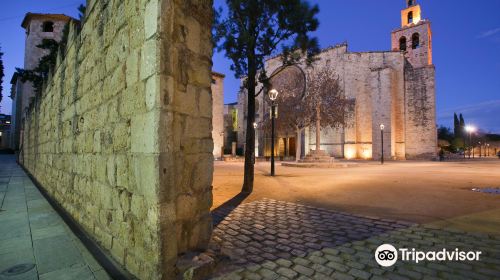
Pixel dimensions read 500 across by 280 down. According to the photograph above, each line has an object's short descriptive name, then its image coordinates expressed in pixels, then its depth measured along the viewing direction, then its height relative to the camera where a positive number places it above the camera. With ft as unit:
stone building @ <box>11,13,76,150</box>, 96.68 +41.95
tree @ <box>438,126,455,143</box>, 181.76 +10.32
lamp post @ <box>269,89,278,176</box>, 33.02 +6.63
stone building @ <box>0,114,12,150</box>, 133.92 +6.41
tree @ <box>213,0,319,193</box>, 23.40 +11.49
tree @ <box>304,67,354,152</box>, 72.84 +13.79
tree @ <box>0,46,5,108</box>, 69.15 +21.16
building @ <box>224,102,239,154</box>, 131.23 +7.57
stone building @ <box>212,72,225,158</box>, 99.17 +15.74
